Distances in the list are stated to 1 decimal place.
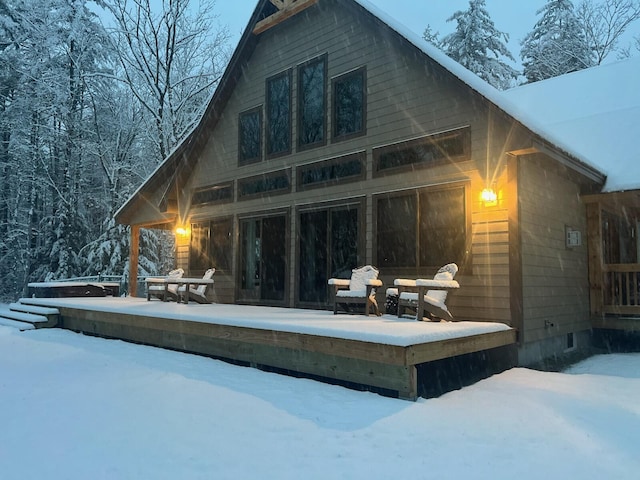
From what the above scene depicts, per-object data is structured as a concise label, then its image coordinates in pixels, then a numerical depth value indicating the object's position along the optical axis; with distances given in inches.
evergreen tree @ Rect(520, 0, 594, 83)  855.7
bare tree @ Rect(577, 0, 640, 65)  848.9
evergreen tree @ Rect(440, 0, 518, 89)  897.5
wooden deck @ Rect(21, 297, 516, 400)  180.9
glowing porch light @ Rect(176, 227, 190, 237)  459.9
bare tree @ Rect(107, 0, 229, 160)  717.9
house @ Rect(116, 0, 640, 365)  261.0
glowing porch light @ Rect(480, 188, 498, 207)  257.8
